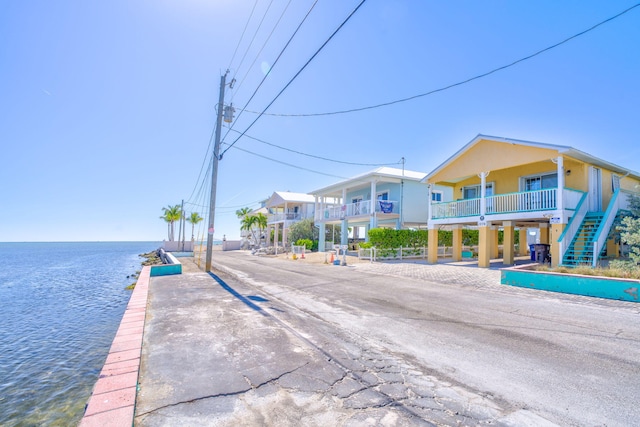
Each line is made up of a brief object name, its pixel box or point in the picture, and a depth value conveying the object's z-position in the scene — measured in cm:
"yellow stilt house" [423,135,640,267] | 1345
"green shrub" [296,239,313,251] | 3364
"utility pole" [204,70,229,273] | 1518
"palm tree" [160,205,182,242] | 6856
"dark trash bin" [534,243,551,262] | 1601
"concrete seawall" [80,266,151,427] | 287
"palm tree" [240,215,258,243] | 4795
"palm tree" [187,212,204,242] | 7112
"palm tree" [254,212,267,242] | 4628
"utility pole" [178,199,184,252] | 5594
